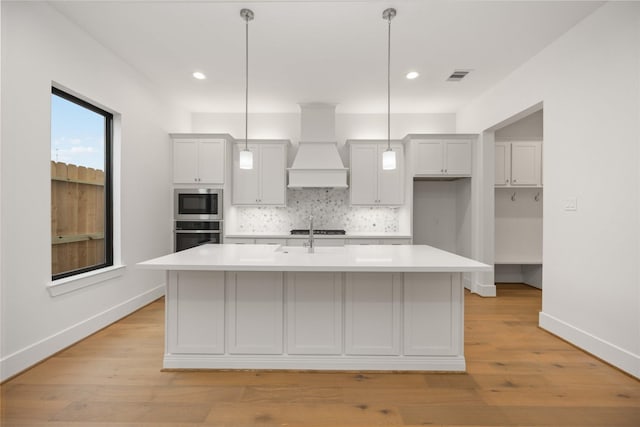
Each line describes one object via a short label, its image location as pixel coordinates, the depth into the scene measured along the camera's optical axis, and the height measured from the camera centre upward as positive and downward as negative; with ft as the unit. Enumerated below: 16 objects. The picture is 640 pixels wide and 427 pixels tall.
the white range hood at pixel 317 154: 15.61 +2.98
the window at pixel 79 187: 9.18 +0.79
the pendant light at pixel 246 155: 8.98 +1.74
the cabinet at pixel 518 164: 15.44 +2.45
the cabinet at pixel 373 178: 16.22 +1.79
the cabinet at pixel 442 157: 15.31 +2.77
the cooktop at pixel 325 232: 16.08 -1.07
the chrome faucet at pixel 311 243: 9.10 -0.95
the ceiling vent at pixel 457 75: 12.32 +5.66
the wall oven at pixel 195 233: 15.15 -1.10
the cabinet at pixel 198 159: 15.31 +2.60
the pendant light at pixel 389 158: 8.80 +1.64
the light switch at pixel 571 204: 9.29 +0.28
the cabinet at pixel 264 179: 16.20 +1.71
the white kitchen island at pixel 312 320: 7.76 -2.77
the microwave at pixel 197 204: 15.24 +0.36
